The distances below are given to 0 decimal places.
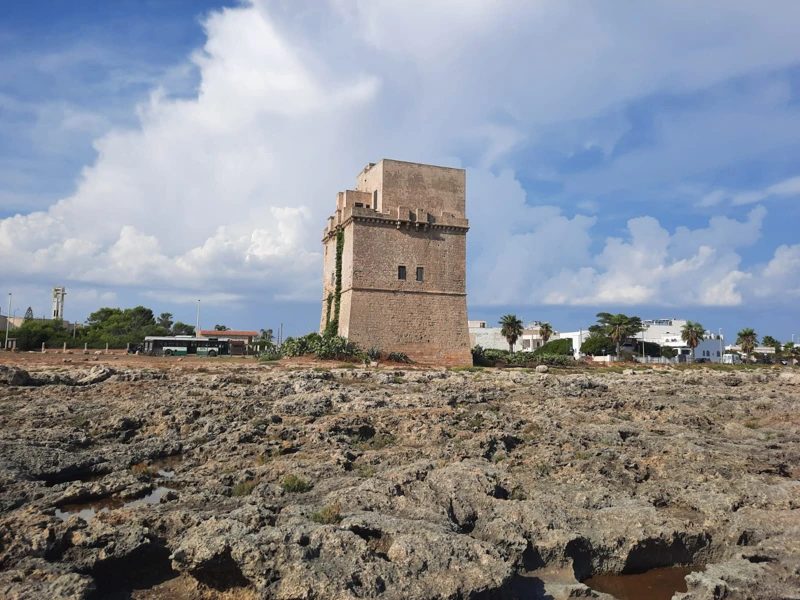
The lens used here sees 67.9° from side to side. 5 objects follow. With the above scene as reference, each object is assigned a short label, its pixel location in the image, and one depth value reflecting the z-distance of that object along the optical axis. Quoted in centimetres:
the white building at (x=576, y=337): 7195
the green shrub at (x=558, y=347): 6288
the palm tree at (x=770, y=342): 7530
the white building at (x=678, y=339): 7806
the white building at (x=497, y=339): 7288
